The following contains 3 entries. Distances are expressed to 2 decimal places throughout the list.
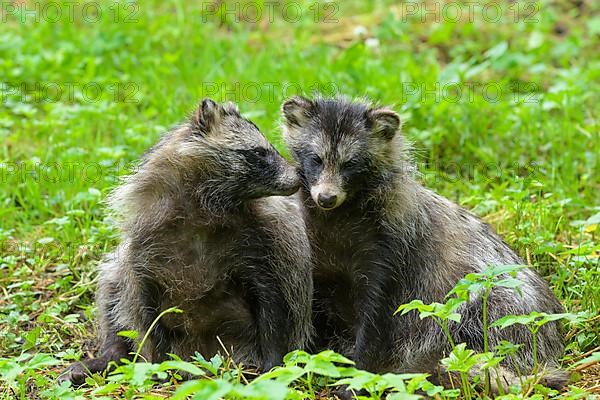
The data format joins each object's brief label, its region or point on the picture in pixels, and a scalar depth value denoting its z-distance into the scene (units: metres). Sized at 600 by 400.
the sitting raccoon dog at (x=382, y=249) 11.16
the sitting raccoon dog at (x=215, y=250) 11.23
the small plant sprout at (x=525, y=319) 9.04
